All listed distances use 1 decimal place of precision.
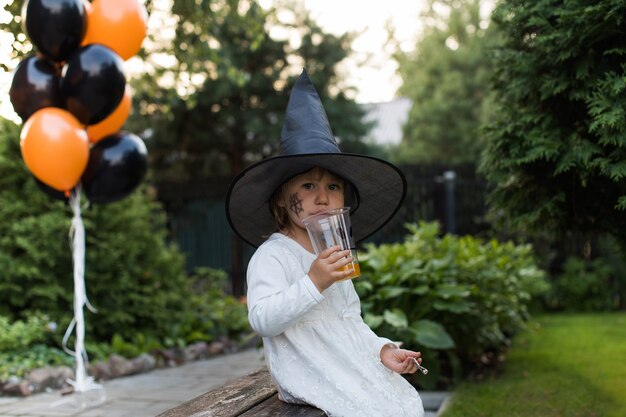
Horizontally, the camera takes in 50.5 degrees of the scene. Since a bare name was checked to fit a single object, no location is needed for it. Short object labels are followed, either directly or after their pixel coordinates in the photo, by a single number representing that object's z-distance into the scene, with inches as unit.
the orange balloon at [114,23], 183.9
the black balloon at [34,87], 174.7
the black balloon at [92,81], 171.3
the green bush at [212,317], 271.3
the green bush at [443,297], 175.0
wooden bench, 86.4
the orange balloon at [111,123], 192.7
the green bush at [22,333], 205.9
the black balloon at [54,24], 167.3
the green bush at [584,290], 367.2
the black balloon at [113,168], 182.7
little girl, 81.3
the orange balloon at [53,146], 170.4
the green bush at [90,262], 231.0
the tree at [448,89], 772.6
